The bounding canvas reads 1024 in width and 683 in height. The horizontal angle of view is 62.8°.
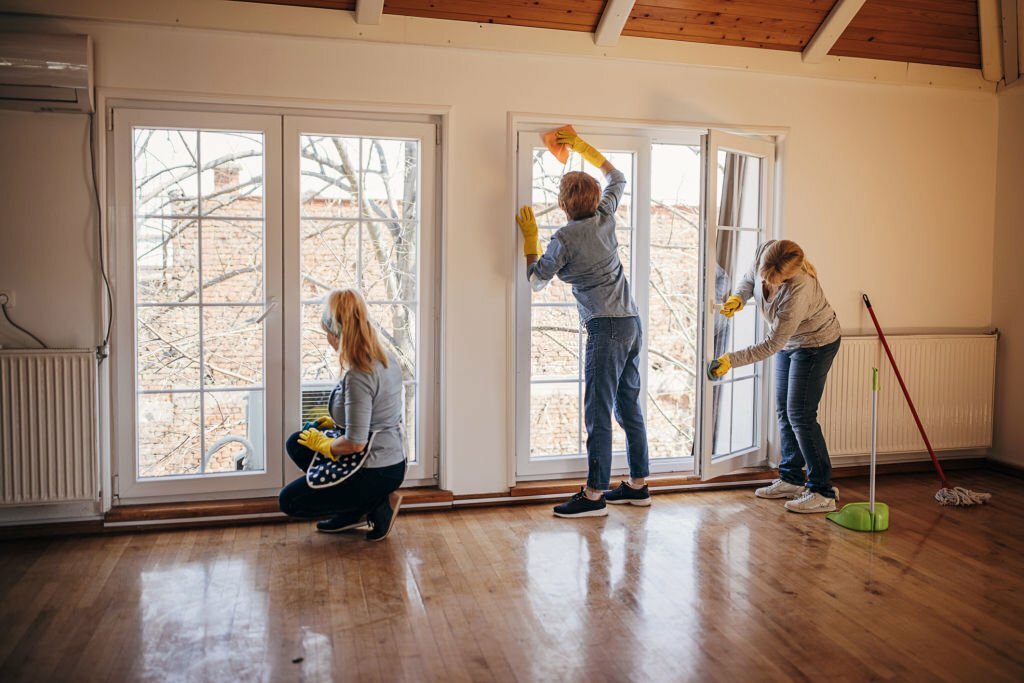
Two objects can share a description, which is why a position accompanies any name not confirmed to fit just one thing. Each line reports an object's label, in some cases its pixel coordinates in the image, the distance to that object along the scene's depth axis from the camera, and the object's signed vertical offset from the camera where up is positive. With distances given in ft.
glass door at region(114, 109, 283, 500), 12.52 -0.11
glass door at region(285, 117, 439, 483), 13.10 +0.80
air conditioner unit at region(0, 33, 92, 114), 11.23 +3.00
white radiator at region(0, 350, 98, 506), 11.82 -1.91
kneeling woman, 11.18 -1.83
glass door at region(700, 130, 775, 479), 14.30 +0.36
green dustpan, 12.64 -3.23
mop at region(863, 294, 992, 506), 14.08 -3.22
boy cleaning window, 12.94 +0.12
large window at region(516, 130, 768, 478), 14.29 -0.37
